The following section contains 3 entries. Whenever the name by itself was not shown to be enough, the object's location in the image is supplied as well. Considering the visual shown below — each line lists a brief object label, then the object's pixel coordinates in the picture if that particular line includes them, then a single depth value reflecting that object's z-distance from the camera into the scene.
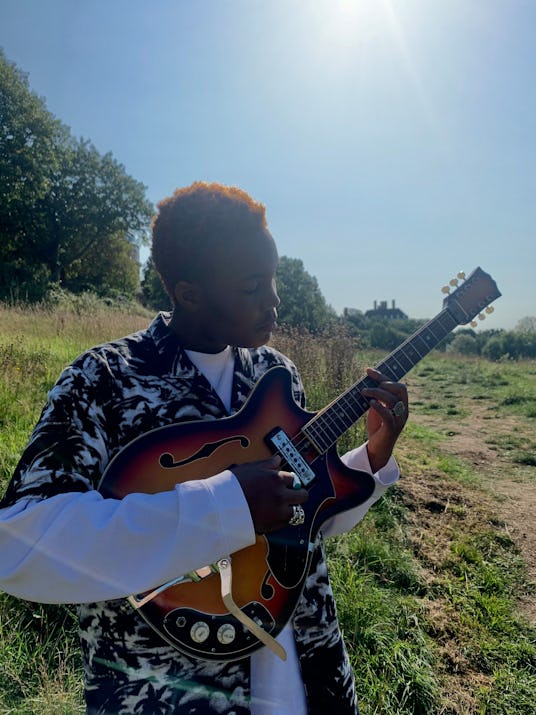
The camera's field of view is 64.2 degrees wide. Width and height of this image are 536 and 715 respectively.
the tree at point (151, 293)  24.13
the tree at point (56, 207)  20.88
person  0.85
